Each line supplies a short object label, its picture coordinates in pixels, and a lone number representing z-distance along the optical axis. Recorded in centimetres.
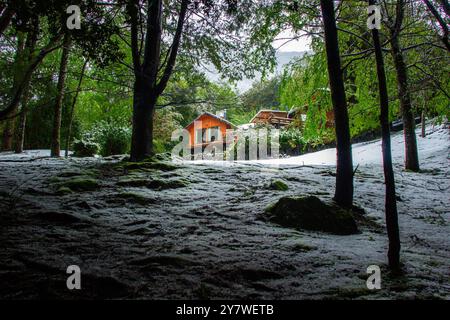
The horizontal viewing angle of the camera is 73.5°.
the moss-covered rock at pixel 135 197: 527
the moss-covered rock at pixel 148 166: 758
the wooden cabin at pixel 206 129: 3212
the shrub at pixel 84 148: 1457
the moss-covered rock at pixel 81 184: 562
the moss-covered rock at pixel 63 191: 516
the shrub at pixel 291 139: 2000
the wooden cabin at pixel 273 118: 2253
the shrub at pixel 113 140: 1584
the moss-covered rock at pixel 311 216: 461
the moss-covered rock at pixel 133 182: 623
